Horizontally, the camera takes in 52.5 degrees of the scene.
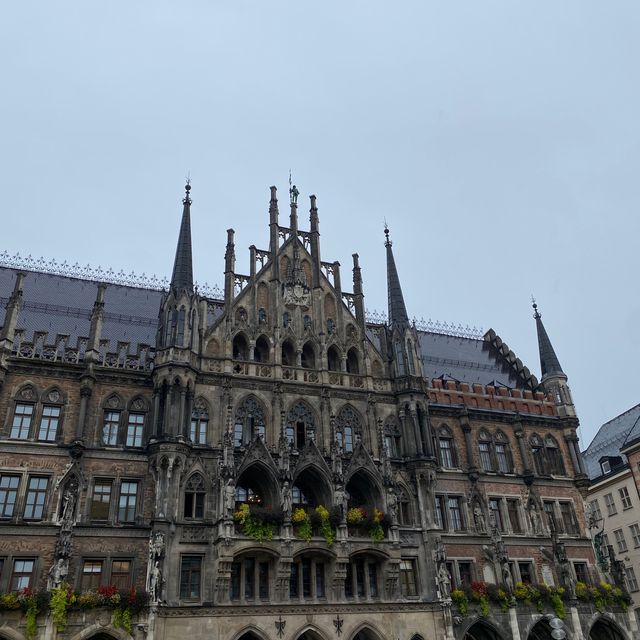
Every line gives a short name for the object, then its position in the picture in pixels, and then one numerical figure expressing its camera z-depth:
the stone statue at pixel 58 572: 27.39
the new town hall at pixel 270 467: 29.34
